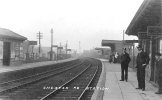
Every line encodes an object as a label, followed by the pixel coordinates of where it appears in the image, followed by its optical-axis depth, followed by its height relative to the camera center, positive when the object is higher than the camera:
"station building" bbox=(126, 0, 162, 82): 10.84 +1.35
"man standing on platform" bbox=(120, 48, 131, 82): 15.72 -0.40
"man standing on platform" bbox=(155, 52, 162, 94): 10.30 -0.51
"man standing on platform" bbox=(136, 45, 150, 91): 11.66 -0.37
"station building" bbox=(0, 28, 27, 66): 28.98 +0.39
